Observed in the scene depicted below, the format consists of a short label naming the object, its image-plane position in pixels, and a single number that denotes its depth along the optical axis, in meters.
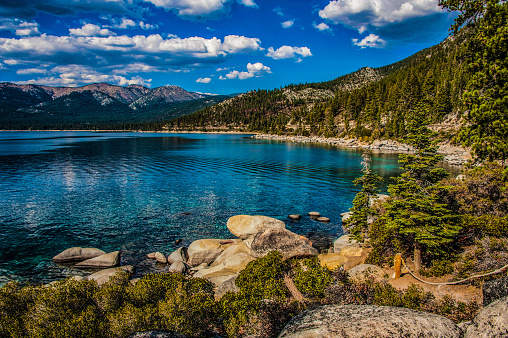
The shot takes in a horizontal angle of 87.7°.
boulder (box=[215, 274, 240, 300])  14.86
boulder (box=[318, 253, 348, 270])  20.06
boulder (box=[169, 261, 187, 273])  21.52
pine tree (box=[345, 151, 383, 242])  24.00
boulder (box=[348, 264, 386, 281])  15.10
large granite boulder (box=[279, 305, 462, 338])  7.04
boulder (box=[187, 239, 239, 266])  23.50
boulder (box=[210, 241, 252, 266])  23.06
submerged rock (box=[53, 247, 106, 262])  23.09
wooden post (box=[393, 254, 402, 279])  16.42
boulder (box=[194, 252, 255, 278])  20.50
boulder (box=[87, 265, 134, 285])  19.36
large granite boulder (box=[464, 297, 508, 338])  6.66
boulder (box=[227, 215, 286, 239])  28.67
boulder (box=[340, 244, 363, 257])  22.29
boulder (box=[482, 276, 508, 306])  8.86
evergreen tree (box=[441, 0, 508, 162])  11.70
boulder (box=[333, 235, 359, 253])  24.72
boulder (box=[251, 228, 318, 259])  21.40
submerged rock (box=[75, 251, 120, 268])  22.42
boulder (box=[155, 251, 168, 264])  23.30
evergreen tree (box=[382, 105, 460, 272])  15.89
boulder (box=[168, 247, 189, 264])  23.23
